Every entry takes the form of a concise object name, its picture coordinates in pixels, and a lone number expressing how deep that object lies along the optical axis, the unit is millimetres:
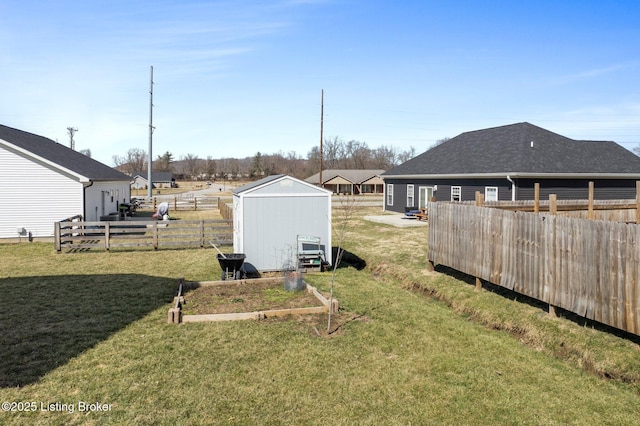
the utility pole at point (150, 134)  39525
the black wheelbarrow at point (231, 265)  10473
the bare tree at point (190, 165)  142625
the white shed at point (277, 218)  11711
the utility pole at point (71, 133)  67056
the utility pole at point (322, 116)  37188
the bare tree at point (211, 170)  126862
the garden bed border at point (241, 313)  7641
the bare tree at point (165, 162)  126375
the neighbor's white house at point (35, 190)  16969
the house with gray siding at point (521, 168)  22156
